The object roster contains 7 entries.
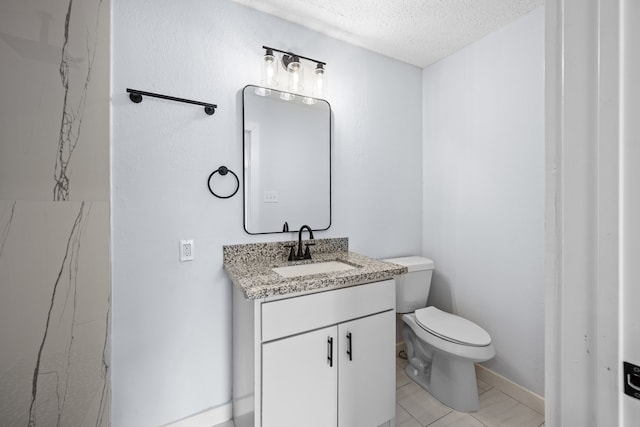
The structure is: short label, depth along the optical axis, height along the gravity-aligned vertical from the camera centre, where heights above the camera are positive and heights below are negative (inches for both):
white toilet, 63.0 -30.5
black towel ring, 61.3 +8.5
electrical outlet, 58.8 -7.9
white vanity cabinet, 47.1 -27.0
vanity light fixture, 65.9 +33.8
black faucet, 68.1 -9.2
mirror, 65.8 +12.9
